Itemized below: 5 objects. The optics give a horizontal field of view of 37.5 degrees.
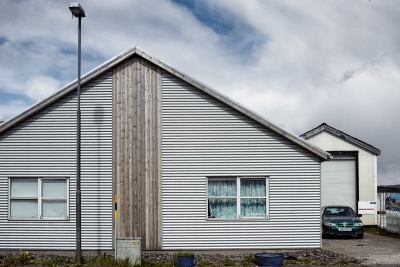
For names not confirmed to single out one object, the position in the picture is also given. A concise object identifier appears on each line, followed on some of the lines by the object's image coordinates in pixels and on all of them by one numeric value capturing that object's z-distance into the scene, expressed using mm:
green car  25734
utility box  17469
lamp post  18047
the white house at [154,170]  19453
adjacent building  31828
